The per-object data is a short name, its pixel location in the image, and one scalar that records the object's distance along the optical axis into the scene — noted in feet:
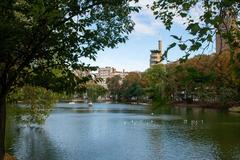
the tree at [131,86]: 581.53
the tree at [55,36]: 26.61
